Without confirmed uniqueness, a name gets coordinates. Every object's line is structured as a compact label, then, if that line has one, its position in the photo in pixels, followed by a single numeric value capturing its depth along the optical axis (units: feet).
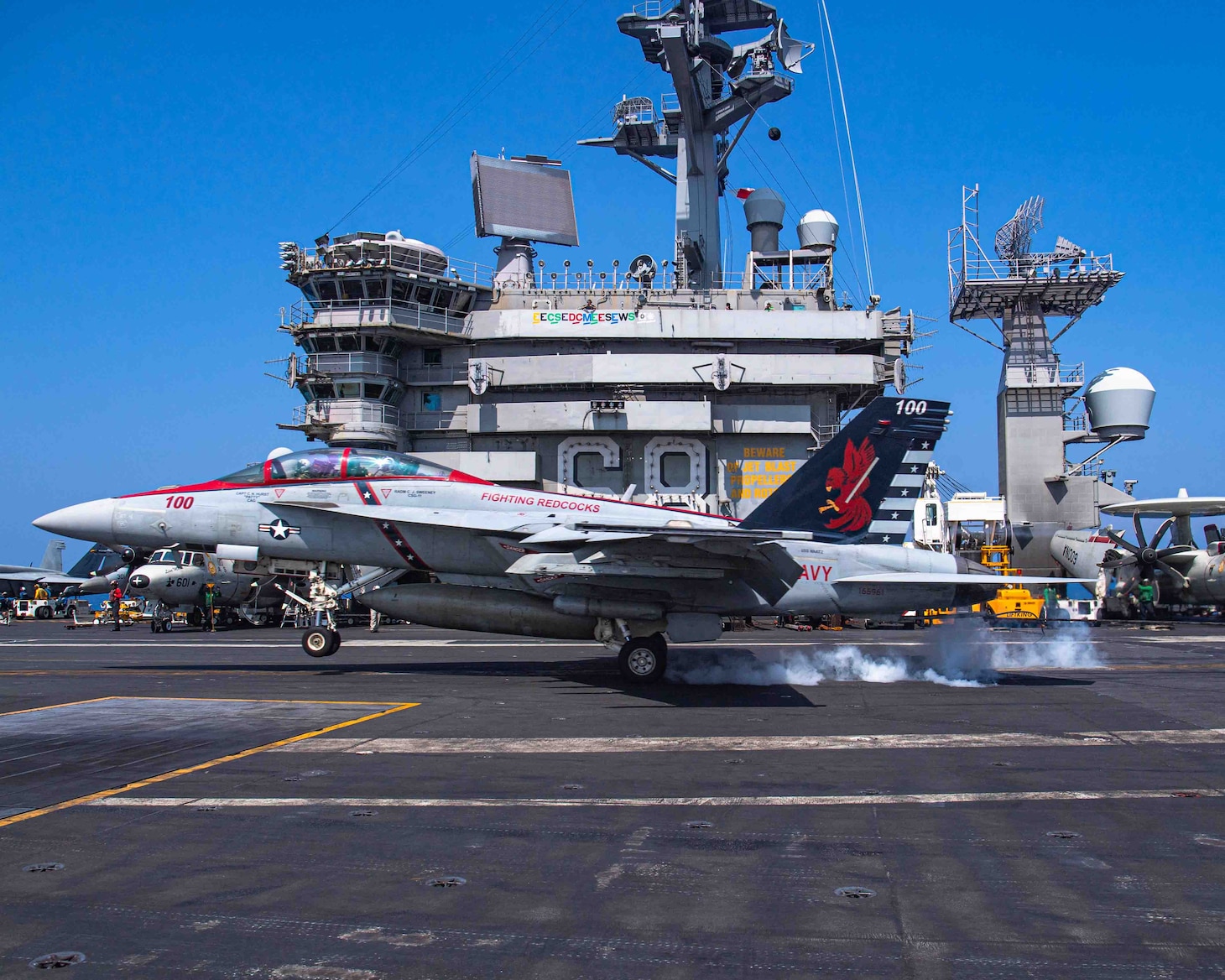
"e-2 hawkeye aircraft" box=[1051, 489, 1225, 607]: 110.64
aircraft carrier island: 137.80
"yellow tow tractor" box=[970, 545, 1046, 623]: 91.61
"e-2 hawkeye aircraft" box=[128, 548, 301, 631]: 102.63
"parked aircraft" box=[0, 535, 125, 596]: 159.17
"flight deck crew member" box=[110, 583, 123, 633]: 115.24
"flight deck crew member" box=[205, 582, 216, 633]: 109.19
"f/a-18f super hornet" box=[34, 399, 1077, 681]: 50.42
